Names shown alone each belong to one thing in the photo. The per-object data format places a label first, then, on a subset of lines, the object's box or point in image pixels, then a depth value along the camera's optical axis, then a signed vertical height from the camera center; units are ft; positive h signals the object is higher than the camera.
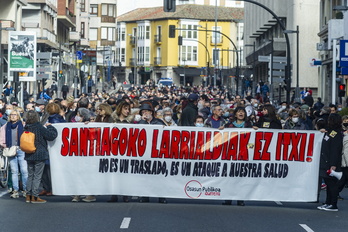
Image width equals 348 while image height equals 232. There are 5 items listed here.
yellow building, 431.84 +17.79
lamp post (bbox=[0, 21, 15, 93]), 149.18 +0.48
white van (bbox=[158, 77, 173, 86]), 345.76 -0.58
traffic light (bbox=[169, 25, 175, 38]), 204.85 +10.66
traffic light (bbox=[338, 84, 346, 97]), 119.23 -1.11
